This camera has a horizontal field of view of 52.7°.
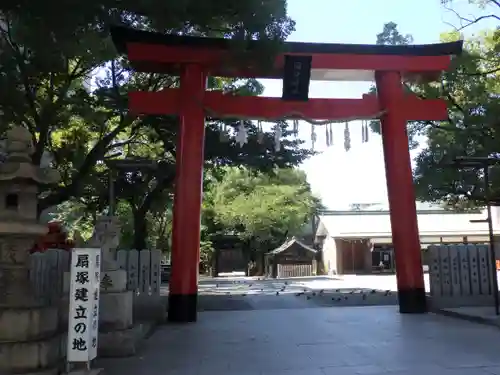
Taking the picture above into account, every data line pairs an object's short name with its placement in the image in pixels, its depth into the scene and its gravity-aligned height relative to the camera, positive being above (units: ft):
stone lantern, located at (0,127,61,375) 18.19 -0.51
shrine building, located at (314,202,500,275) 120.16 +4.76
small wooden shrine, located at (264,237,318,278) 116.98 -0.99
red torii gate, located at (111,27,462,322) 35.04 +11.19
